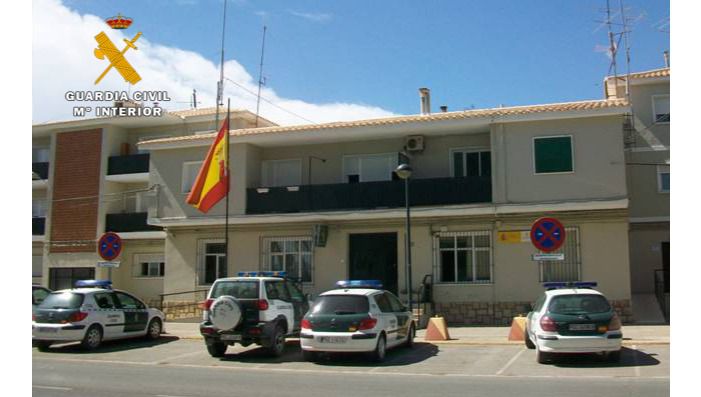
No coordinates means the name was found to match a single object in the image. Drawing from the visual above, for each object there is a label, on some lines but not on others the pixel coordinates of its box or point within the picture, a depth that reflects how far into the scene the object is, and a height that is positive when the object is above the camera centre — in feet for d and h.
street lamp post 56.90 +4.44
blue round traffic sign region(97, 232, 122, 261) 59.57 +0.72
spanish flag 70.49 +7.93
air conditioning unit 77.10 +12.52
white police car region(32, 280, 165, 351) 53.11 -5.07
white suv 48.44 -4.44
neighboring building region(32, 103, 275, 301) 104.47 +9.27
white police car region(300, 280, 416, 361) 44.96 -4.83
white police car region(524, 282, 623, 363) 41.73 -4.58
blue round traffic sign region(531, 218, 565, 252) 51.03 +1.27
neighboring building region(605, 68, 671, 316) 90.17 +10.23
